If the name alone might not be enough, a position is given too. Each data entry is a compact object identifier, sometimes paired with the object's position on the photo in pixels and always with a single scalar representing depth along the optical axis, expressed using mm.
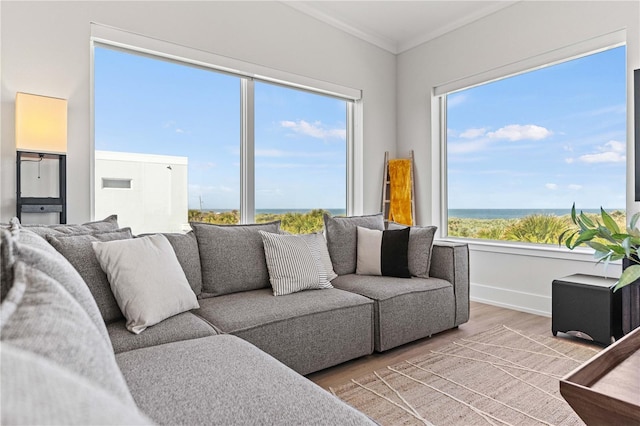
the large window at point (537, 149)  3365
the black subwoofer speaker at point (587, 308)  2695
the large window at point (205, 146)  3027
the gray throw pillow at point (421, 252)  3035
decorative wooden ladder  4691
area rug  1810
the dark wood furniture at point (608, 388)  1082
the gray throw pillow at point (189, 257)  2283
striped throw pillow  2496
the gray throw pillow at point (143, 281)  1763
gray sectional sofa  406
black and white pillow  3021
